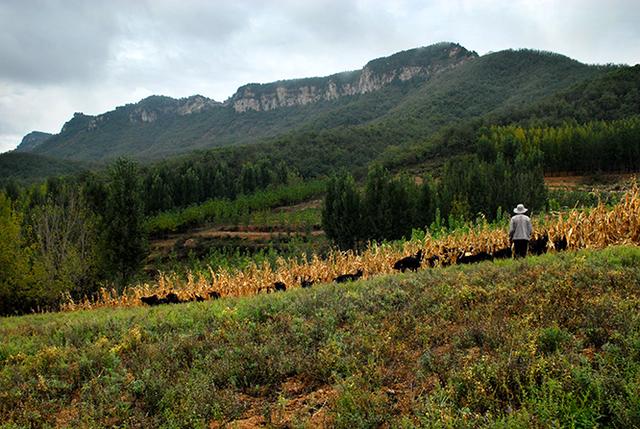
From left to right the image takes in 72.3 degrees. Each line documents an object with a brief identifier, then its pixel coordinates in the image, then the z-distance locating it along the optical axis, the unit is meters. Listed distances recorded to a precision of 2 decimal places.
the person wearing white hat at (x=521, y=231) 12.63
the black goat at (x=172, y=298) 15.95
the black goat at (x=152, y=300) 16.17
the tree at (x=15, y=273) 19.72
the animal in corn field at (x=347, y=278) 13.76
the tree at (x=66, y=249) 22.70
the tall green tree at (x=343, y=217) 55.09
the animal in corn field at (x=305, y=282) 14.95
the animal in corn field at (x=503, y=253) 13.41
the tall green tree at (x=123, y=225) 31.09
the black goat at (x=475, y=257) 13.15
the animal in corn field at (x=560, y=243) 13.07
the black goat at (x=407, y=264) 14.27
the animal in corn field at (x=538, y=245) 13.11
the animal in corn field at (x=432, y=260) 14.77
